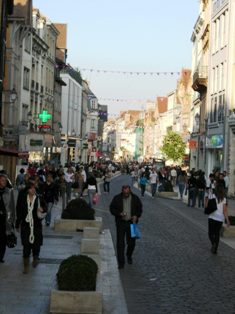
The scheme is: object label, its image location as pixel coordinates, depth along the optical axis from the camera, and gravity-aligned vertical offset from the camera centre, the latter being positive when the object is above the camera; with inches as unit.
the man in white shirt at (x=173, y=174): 2104.3 -42.1
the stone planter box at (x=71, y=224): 719.7 -69.5
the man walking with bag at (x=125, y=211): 506.6 -38.1
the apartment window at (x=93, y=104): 5320.9 +414.6
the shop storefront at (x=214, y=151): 1749.5 +28.5
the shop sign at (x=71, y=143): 3264.0 +67.9
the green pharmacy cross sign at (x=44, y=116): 2080.5 +119.8
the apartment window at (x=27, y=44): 2030.0 +328.8
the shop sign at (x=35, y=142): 1974.7 +39.3
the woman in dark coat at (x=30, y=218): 455.2 -40.8
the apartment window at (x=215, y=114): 1878.9 +128.1
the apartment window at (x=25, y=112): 2059.5 +131.1
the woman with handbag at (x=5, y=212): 464.8 -38.0
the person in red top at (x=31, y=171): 1312.0 -29.0
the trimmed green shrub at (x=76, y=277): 331.6 -57.3
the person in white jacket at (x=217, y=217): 598.5 -47.7
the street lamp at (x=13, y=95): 1486.2 +128.1
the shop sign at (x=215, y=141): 1730.2 +51.3
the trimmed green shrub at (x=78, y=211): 727.1 -56.7
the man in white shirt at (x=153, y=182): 1628.9 -52.7
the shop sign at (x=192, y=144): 2180.1 +51.9
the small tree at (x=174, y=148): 3203.7 +56.8
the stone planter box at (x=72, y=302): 326.0 -68.0
